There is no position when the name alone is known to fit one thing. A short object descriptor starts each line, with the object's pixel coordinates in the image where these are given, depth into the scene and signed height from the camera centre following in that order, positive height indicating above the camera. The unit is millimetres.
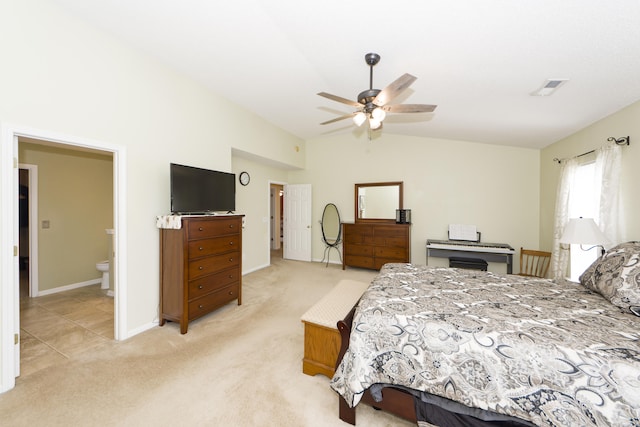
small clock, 4830 +612
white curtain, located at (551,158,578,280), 3158 -30
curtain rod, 2354 +719
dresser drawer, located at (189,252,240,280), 2695 -683
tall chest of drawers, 2611 -699
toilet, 3852 -1034
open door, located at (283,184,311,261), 6145 -336
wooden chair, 3500 -835
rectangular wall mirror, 5285 +200
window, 2934 +102
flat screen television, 2731 +223
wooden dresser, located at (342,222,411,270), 4832 -712
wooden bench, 1903 -1042
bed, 1108 -755
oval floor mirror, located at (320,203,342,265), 5863 -441
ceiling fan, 2113 +986
